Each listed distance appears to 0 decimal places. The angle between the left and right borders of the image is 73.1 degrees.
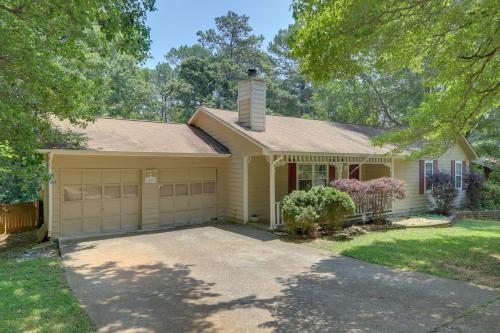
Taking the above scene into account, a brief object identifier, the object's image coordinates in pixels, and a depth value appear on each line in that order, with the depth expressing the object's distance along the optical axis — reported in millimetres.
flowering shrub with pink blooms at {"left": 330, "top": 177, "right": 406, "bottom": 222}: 11609
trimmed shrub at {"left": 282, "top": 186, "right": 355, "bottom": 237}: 9773
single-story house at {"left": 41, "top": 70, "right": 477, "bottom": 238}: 10250
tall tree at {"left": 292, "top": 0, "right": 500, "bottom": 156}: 5688
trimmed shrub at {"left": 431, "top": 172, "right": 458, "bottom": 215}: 15156
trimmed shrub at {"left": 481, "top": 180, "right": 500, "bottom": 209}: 16984
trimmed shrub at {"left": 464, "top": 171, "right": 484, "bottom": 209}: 17156
